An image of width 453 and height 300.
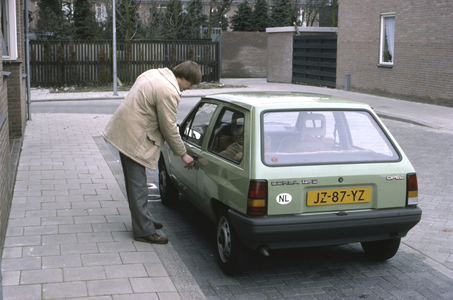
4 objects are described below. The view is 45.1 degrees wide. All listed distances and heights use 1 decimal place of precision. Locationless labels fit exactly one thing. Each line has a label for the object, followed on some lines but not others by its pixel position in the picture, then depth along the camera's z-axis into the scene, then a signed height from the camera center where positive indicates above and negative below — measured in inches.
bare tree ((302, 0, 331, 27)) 1660.6 +171.0
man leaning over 178.4 -22.3
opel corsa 155.3 -34.2
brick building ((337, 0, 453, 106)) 643.5 +18.4
